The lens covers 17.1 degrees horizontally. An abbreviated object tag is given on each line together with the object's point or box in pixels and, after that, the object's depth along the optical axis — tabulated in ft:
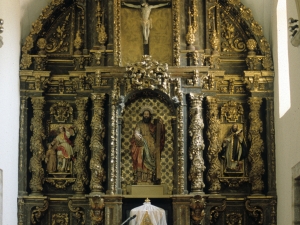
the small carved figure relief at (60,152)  96.58
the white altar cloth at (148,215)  89.40
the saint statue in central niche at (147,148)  95.20
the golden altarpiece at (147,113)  94.32
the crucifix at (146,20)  97.04
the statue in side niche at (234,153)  96.84
